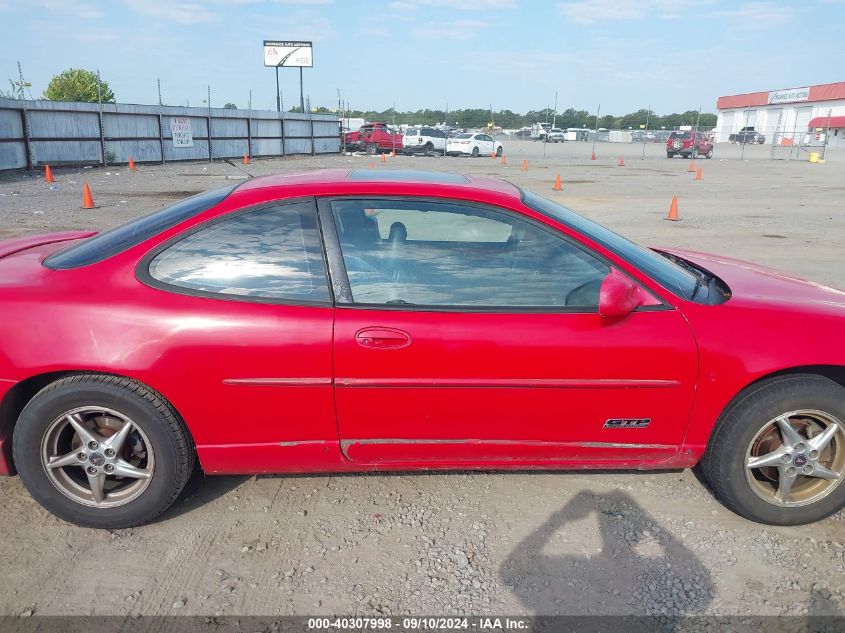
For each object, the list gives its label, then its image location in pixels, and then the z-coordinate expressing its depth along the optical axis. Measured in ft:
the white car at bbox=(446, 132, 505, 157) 124.77
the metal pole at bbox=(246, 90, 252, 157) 106.11
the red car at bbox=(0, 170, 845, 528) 8.59
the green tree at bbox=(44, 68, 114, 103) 253.44
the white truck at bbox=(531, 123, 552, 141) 219.61
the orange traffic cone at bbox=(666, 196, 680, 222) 41.02
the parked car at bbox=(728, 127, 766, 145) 197.98
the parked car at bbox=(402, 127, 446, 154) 125.74
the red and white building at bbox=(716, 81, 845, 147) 205.26
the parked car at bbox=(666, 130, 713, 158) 134.92
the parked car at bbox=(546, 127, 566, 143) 206.61
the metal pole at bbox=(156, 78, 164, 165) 91.45
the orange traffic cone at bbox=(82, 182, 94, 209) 42.91
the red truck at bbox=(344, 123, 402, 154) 125.18
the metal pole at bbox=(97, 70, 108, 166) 81.69
